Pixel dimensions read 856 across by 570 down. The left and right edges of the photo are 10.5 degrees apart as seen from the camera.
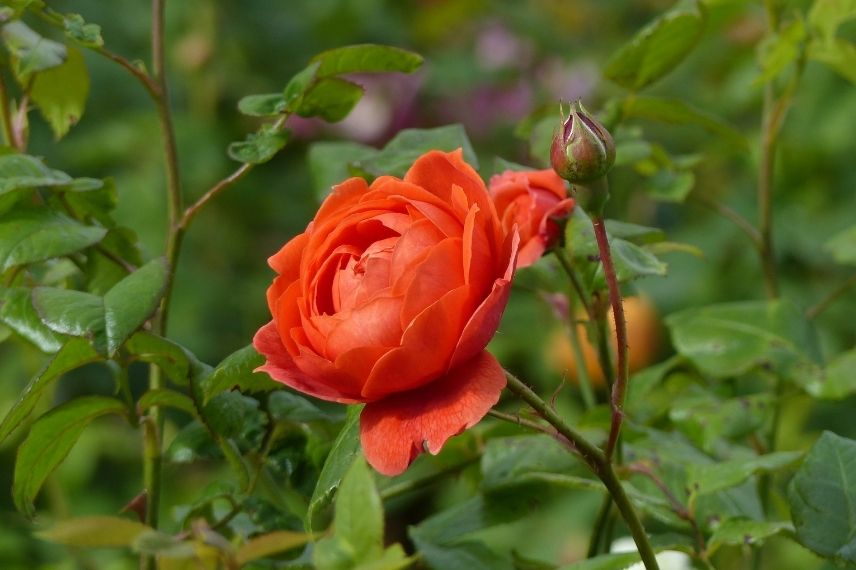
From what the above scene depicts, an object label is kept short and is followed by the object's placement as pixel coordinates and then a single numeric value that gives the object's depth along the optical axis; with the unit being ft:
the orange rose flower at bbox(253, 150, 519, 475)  4.37
